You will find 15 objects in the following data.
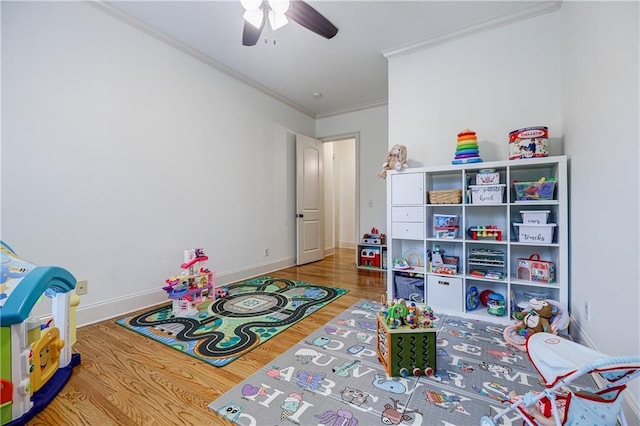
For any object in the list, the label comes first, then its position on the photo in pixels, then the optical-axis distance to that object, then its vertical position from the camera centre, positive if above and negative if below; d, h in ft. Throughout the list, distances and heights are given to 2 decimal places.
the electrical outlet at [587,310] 5.39 -2.11
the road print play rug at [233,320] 6.02 -3.00
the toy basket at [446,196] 7.79 +0.38
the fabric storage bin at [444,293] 7.68 -2.45
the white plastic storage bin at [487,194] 7.31 +0.43
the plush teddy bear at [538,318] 6.07 -2.52
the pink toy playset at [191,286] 7.82 -2.27
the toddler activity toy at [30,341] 3.65 -2.04
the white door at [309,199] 14.47 +0.65
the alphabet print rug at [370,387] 3.94 -3.03
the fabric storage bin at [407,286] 8.36 -2.43
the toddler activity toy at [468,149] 7.73 +1.75
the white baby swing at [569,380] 2.48 -1.90
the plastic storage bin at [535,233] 6.76 -0.63
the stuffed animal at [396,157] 8.86 +1.75
